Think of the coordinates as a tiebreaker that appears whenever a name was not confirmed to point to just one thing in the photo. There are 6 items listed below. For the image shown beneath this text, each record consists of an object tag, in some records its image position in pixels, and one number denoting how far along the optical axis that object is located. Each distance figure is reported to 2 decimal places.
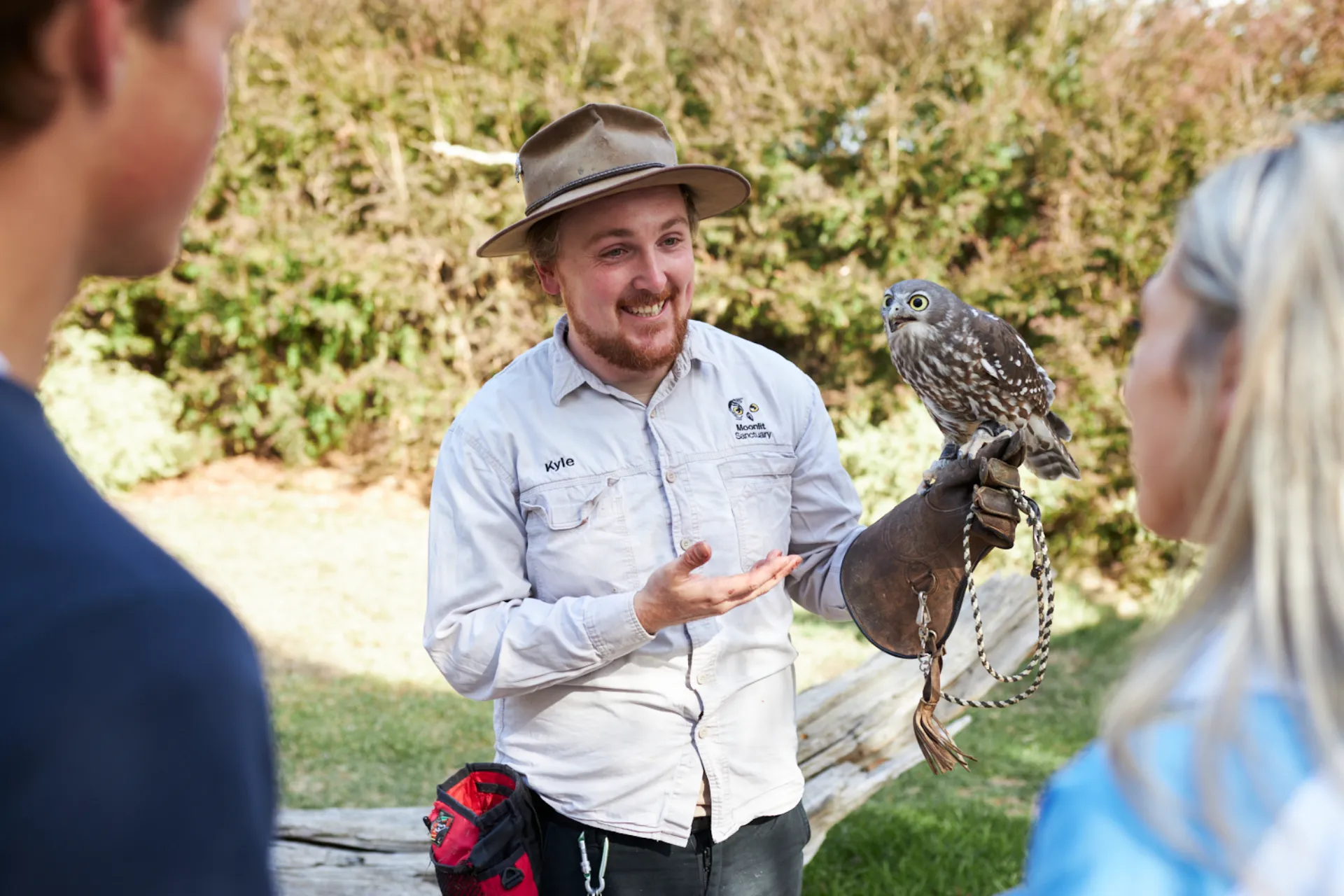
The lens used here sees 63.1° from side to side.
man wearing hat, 2.20
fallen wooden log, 3.27
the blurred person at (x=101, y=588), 0.66
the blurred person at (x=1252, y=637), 0.80
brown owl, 2.76
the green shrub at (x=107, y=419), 9.17
